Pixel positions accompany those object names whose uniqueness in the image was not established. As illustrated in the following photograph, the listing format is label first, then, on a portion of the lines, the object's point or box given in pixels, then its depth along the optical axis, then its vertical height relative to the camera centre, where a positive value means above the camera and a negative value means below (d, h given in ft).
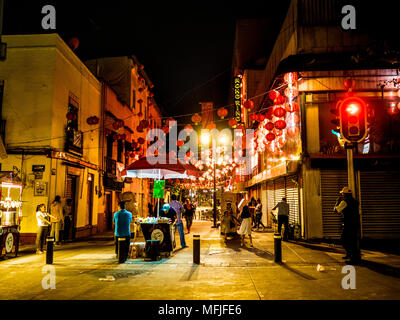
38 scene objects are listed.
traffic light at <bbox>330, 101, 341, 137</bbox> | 32.02 +7.74
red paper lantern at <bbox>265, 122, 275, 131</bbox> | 48.08 +10.68
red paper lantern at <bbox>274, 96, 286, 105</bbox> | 44.32 +13.32
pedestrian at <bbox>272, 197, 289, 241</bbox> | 47.50 -2.27
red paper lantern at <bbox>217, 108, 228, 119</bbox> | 48.51 +12.86
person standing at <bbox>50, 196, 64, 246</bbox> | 44.03 -1.50
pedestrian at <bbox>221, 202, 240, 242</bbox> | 48.57 -3.33
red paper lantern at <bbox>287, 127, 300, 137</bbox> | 48.34 +10.40
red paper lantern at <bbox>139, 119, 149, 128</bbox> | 54.17 +12.45
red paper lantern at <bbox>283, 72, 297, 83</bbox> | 47.52 +17.70
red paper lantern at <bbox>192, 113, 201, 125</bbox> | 48.21 +11.88
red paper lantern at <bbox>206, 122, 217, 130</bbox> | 52.61 +11.83
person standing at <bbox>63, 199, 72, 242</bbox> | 48.59 -2.97
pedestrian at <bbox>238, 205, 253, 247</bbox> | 43.25 -2.99
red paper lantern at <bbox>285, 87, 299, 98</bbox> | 47.80 +15.79
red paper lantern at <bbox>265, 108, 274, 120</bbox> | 47.41 +12.58
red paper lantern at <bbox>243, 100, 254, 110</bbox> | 43.55 +12.56
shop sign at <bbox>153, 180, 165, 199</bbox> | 42.70 +1.31
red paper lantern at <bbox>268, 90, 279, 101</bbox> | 44.39 +14.10
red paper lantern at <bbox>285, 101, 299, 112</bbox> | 47.18 +13.34
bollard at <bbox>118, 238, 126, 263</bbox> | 31.73 -4.82
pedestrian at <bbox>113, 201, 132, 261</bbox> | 33.60 -2.47
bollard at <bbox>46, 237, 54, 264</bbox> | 31.01 -4.88
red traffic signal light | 31.17 +7.58
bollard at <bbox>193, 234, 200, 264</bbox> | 31.40 -4.83
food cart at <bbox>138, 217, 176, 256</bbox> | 35.45 -3.48
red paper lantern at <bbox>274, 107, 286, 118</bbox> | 42.24 +11.25
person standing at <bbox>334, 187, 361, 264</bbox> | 30.76 -2.56
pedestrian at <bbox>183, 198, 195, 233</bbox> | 66.03 -2.91
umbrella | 36.35 +3.49
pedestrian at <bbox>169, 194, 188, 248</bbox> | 41.29 -1.68
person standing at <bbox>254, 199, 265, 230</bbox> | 66.55 -2.75
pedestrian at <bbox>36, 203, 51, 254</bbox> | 38.81 -3.09
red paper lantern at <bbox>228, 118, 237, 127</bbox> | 50.60 +11.92
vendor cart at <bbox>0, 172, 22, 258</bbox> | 34.40 -2.24
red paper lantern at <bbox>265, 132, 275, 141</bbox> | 49.78 +9.44
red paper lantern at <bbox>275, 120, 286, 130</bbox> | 44.60 +10.14
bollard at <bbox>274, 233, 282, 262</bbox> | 31.61 -4.64
